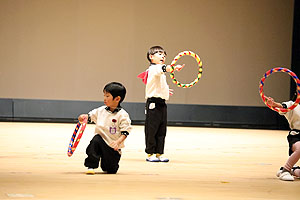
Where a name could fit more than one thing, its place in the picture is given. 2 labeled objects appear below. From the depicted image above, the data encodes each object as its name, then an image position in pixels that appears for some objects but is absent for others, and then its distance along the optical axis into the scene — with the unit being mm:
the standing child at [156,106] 8743
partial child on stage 6630
